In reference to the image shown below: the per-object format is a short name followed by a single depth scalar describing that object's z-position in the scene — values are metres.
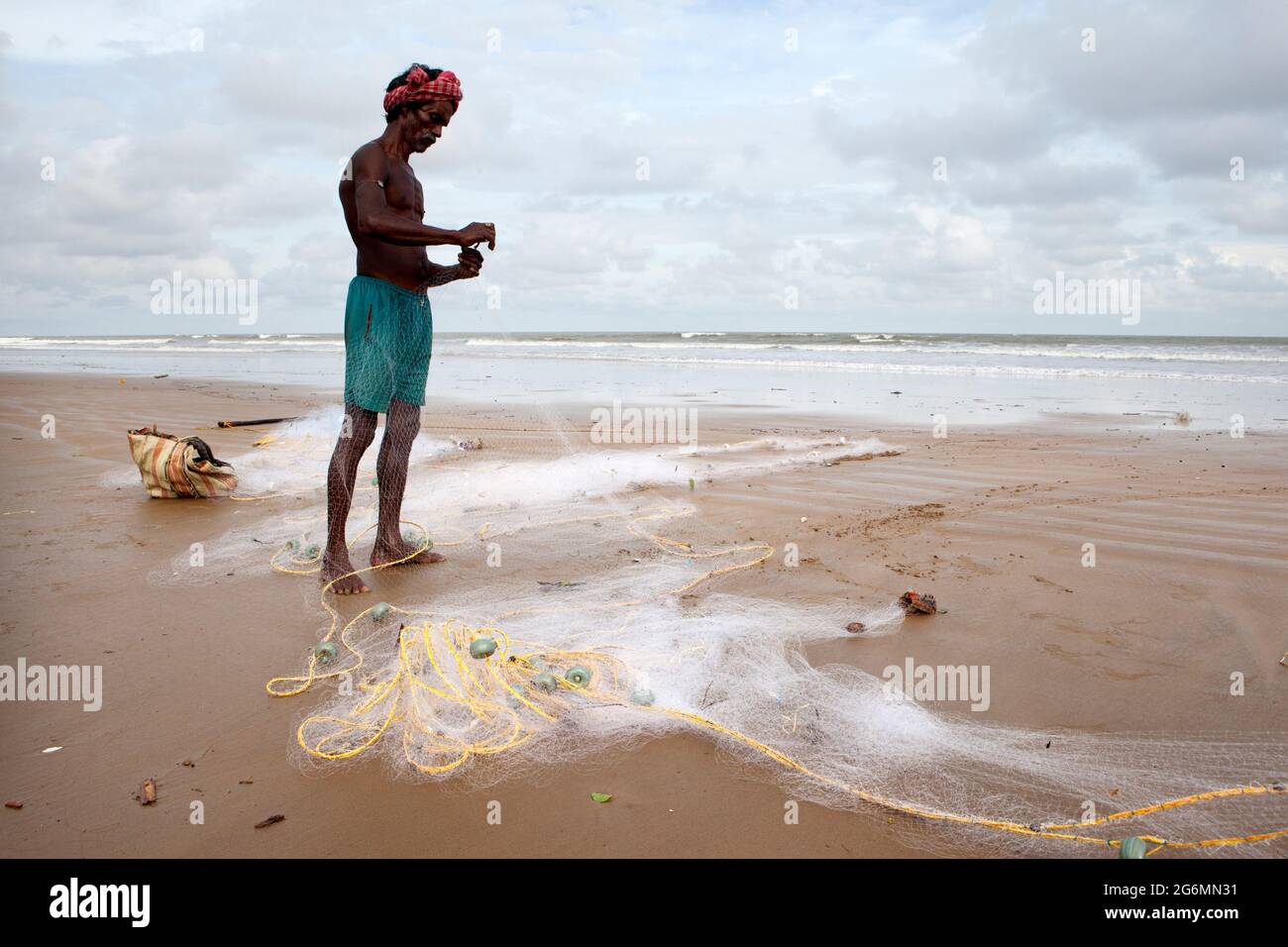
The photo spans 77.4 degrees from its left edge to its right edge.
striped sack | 5.12
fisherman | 3.37
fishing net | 1.91
